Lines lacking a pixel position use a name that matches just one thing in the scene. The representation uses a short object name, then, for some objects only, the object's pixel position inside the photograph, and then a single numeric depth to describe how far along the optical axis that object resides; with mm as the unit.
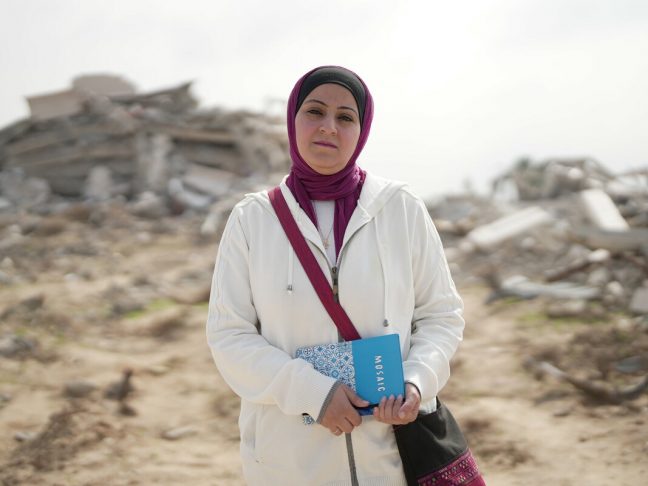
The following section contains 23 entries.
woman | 1929
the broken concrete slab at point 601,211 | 8281
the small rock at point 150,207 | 13734
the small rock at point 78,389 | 4910
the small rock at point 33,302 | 7086
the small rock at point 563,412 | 4309
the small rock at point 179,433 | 4398
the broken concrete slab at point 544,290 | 6773
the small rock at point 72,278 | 8692
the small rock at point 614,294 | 6441
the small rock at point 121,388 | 4949
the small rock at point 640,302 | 6027
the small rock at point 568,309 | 6219
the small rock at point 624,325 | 5668
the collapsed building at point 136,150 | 15320
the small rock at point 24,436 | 4155
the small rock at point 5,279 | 8727
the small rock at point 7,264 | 9707
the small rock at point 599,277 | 7055
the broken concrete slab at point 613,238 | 7121
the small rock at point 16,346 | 5660
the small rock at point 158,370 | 5555
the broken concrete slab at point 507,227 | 9338
